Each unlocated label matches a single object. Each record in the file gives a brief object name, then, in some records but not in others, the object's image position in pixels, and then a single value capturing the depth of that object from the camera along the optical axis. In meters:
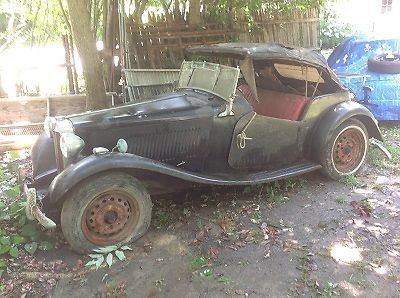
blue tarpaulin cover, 7.09
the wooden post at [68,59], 8.70
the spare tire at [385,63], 7.18
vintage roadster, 3.70
